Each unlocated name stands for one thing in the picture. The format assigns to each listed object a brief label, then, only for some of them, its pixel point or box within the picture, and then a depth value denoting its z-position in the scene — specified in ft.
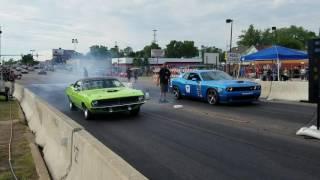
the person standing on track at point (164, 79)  39.18
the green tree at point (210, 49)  295.33
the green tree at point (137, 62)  183.09
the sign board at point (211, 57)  87.80
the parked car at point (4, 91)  54.11
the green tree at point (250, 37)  250.16
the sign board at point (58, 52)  261.36
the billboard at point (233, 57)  61.76
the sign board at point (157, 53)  189.45
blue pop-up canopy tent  53.86
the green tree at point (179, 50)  296.93
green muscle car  27.30
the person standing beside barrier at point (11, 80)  60.67
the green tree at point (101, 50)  242.98
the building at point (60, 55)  258.90
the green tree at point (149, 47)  271.09
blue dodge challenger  33.90
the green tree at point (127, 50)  311.51
